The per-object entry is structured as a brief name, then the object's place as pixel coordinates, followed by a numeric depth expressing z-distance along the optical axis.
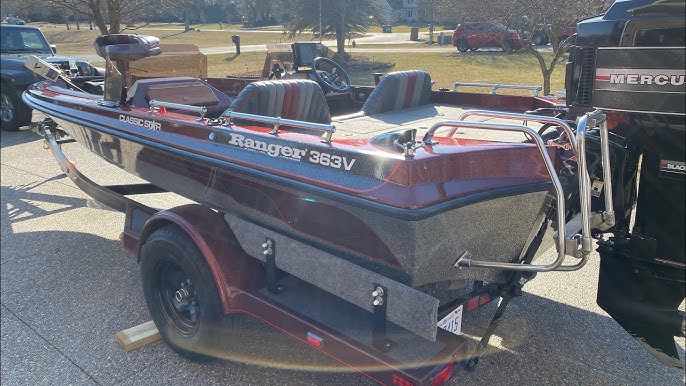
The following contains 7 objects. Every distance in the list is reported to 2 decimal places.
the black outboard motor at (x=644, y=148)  2.11
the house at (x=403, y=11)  56.94
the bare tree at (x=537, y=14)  8.20
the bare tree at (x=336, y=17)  20.08
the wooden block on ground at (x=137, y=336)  3.23
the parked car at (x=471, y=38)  21.52
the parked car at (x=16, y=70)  9.40
